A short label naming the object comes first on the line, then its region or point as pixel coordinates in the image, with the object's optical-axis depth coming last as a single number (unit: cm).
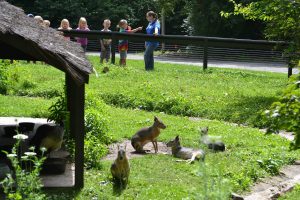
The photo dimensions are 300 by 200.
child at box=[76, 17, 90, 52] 2256
